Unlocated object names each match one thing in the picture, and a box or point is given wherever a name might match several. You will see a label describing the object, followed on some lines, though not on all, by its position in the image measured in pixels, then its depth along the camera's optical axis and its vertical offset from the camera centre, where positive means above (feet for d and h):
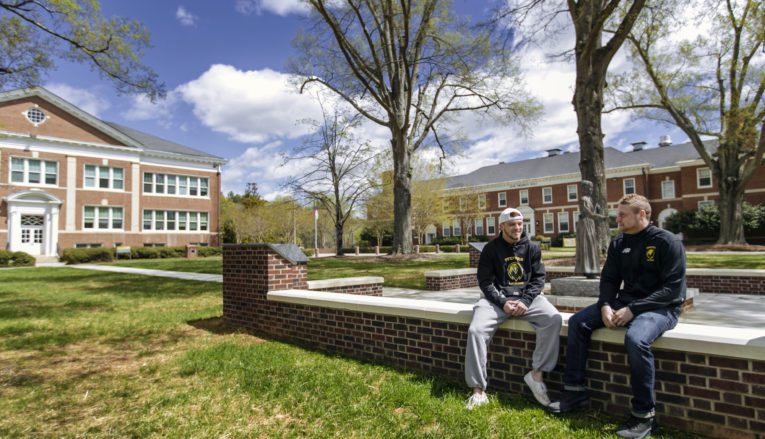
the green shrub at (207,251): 108.86 -1.18
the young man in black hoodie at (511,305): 11.24 -1.80
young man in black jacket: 9.50 -1.65
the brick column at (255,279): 19.97 -1.56
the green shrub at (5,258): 79.20 -1.11
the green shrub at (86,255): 87.51 -1.12
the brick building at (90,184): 100.17 +16.48
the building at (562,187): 131.23 +16.45
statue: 22.35 -0.31
